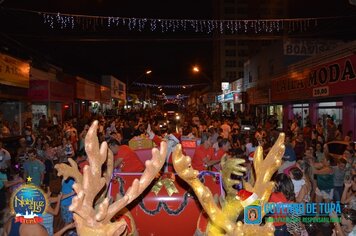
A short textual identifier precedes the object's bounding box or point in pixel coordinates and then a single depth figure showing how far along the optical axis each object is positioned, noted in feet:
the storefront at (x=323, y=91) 59.52
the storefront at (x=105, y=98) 145.33
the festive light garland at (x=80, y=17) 48.27
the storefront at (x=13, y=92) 54.54
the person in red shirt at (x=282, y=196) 18.12
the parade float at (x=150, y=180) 9.71
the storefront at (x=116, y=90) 177.37
